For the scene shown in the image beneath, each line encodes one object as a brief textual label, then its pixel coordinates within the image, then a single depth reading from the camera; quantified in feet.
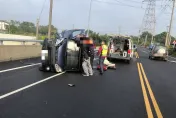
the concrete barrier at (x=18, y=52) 51.14
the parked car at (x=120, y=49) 74.64
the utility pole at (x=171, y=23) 183.90
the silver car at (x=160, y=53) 101.12
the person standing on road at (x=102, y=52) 48.75
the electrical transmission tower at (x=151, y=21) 326.16
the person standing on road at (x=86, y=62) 42.55
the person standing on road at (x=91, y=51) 43.45
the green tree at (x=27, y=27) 341.70
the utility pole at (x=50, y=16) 97.49
